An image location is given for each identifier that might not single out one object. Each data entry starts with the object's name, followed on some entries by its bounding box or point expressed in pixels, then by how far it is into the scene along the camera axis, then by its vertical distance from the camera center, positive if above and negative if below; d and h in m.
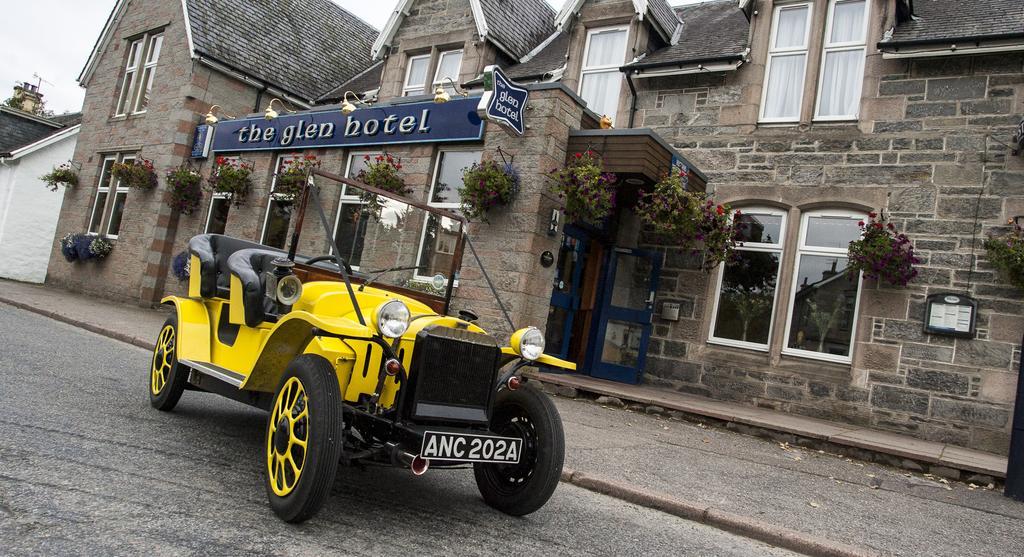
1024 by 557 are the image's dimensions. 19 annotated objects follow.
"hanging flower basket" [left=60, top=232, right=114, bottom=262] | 16.91 +0.38
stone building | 9.04 +2.70
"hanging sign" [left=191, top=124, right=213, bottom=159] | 15.66 +3.10
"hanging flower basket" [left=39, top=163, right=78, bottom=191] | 18.55 +2.09
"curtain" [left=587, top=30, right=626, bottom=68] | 12.27 +5.20
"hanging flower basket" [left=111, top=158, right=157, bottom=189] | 16.08 +2.18
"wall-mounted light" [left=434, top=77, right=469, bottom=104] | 10.75 +3.41
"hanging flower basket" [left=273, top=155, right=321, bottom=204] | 11.34 +1.96
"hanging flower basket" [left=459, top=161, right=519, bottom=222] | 9.63 +1.96
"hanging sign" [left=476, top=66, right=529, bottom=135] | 9.21 +3.06
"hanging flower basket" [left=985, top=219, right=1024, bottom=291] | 8.23 +1.93
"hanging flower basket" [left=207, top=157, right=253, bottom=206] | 14.10 +2.12
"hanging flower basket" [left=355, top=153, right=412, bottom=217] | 11.29 +2.16
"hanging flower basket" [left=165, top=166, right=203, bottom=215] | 15.24 +1.94
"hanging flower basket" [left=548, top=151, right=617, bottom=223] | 9.09 +2.06
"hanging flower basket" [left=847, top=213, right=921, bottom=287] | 8.97 +1.82
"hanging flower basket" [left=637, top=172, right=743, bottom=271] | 9.41 +1.99
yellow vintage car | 3.46 -0.30
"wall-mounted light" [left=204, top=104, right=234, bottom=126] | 15.01 +3.45
